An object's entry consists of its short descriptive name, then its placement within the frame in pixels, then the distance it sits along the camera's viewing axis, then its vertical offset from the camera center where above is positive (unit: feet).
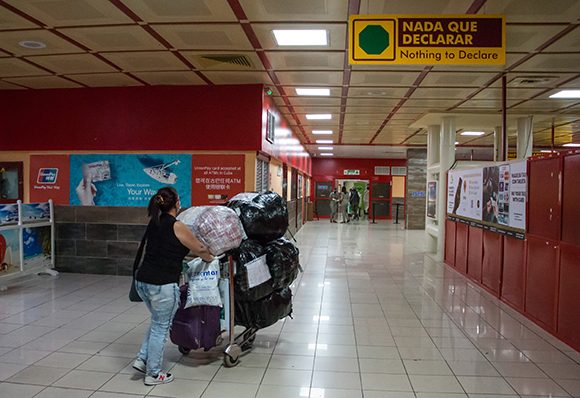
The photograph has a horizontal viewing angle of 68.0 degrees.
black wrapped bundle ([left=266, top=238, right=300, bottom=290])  11.07 -1.89
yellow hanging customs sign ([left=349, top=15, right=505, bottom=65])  11.21 +4.04
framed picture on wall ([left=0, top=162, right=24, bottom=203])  22.06 +0.17
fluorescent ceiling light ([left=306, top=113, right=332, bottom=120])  27.96 +4.95
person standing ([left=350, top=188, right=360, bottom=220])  58.59 -1.56
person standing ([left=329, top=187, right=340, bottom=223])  57.36 -1.69
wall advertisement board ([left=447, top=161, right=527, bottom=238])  15.93 -0.17
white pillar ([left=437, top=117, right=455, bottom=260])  27.40 +2.00
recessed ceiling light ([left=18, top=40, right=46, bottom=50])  14.71 +4.91
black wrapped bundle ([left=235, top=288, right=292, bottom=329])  11.10 -3.18
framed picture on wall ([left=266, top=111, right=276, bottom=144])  22.00 +3.29
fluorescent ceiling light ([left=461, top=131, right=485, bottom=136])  34.99 +4.96
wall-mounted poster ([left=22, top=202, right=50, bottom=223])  19.71 -1.26
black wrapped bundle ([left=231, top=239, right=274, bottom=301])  10.61 -2.20
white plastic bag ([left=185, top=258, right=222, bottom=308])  10.18 -2.32
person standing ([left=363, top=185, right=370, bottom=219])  66.64 -1.26
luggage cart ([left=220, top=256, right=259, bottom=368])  10.55 -3.11
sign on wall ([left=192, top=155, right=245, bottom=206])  20.29 +0.51
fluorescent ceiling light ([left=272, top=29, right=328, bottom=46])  13.55 +4.99
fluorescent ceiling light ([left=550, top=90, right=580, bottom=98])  20.67 +4.95
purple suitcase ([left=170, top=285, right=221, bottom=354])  10.25 -3.34
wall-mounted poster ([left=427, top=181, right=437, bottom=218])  29.48 -0.49
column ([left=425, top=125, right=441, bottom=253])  30.37 +2.59
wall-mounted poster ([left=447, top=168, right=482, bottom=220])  20.61 -0.02
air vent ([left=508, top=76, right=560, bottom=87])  18.31 +4.96
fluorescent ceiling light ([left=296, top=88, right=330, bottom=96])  21.18 +4.98
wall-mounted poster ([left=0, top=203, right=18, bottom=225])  18.63 -1.27
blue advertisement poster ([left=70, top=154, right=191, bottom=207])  20.66 +0.46
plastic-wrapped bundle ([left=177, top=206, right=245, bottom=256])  10.16 -0.92
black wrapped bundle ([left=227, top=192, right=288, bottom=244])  11.12 -0.66
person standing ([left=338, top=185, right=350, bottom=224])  56.95 -1.66
